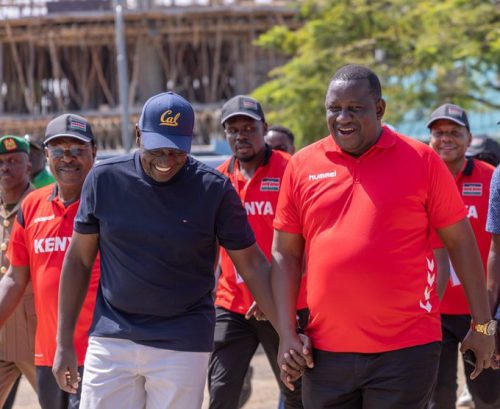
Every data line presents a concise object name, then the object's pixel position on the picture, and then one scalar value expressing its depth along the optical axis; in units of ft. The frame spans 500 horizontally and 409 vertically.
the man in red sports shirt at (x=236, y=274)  42.63
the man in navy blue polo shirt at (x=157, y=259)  31.22
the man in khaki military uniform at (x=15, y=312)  43.39
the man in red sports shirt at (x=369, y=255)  29.71
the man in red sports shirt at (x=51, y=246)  38.01
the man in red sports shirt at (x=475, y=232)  40.60
